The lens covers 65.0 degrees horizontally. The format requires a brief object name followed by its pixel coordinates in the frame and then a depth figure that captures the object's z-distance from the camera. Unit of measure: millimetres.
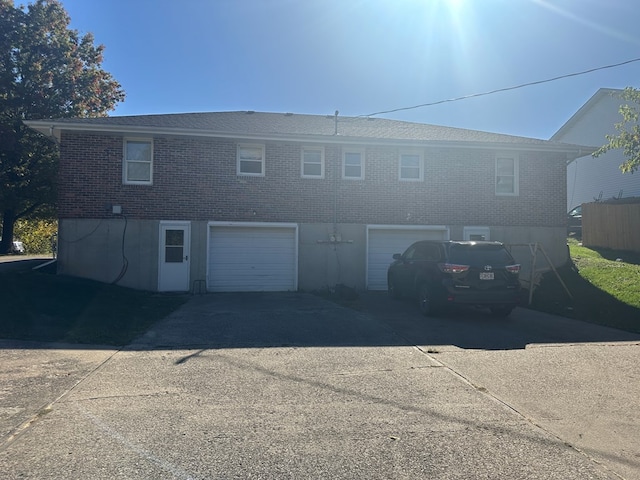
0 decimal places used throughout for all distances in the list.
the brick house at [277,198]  14656
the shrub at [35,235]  42844
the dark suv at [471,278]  9820
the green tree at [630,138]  12133
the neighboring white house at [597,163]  27719
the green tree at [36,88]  25688
